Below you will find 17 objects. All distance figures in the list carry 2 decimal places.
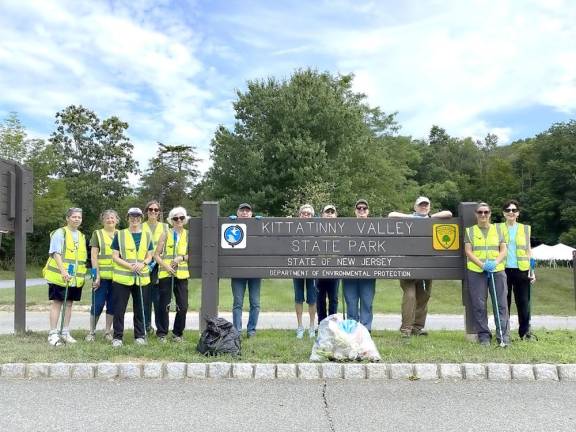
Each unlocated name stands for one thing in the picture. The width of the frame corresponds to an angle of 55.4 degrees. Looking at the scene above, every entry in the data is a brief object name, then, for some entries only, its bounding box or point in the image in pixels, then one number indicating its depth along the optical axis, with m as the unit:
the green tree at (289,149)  32.56
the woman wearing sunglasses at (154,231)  7.96
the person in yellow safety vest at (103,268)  7.89
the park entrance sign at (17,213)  8.73
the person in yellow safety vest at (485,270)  7.68
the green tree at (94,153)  47.03
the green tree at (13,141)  34.72
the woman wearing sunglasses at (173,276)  7.91
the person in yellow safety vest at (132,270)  7.59
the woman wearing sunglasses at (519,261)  8.04
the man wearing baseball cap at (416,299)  8.25
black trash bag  6.73
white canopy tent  47.10
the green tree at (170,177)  56.31
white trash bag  6.49
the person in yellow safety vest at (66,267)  7.80
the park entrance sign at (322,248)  8.27
